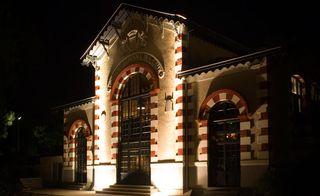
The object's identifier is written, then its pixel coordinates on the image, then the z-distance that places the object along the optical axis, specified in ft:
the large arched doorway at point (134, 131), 51.94
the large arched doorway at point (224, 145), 42.48
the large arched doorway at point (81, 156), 62.51
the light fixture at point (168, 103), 48.42
